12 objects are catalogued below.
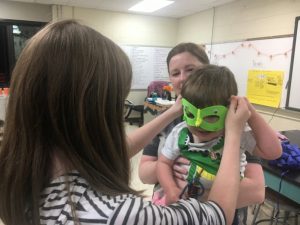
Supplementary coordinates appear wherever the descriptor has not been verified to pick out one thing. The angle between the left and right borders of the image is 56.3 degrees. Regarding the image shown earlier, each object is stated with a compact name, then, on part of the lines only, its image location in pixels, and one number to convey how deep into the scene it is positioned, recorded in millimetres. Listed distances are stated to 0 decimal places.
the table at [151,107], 5280
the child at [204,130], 940
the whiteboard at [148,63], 6730
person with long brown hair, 608
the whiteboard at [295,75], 3783
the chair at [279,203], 2081
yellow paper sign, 4137
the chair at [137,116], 6535
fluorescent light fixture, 5393
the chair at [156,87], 6236
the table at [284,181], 1747
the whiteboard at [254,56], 4020
